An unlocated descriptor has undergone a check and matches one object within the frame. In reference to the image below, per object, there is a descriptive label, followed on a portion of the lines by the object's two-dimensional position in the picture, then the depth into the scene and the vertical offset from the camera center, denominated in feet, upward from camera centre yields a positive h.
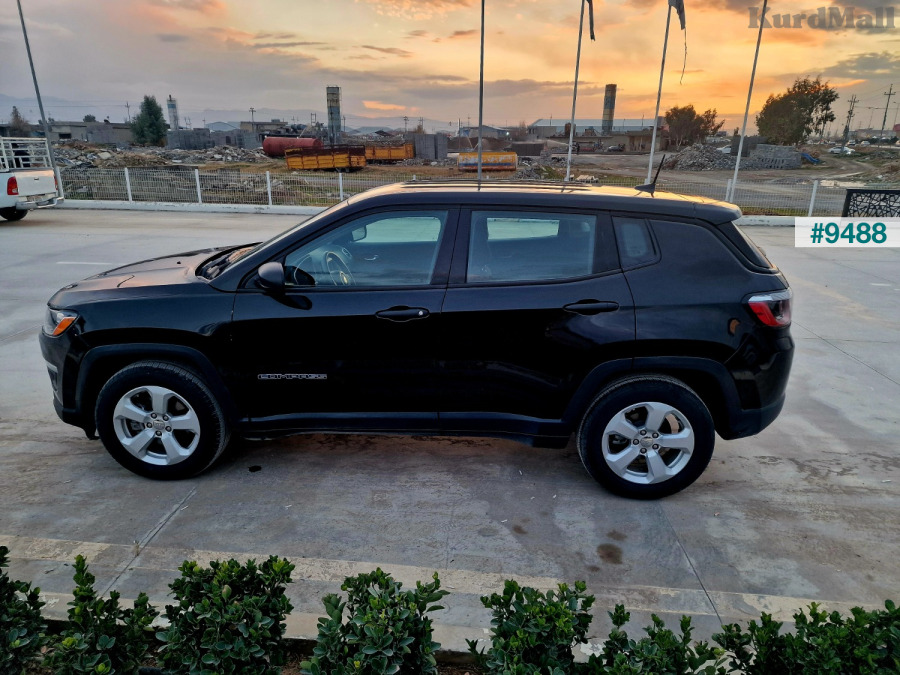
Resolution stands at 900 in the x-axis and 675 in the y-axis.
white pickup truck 45.85 -3.67
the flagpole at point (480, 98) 62.13 +3.59
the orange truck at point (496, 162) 114.28 -4.94
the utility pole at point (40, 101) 58.72 +2.84
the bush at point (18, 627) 6.36 -5.07
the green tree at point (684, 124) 264.31 +5.41
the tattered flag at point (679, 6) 60.54 +12.42
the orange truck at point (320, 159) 125.39 -5.10
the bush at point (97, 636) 6.17 -5.02
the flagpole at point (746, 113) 54.24 +2.35
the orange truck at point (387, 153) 155.94 -4.71
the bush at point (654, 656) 5.98 -4.91
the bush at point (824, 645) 5.82 -4.75
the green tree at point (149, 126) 278.05 +2.33
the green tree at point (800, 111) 243.40 +10.50
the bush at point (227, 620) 6.32 -4.96
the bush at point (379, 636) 6.07 -4.88
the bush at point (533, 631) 6.04 -4.83
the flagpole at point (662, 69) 61.00 +6.68
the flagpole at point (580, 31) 66.64 +10.89
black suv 11.19 -3.59
